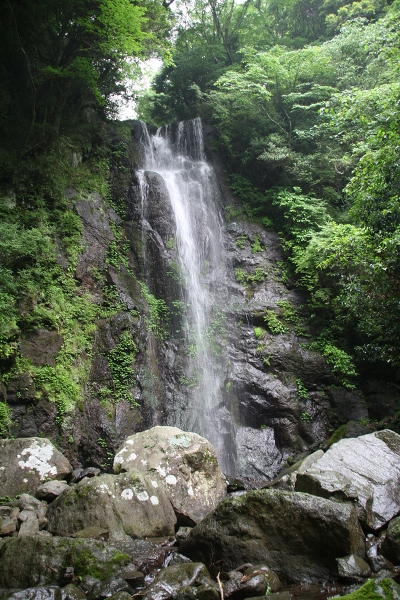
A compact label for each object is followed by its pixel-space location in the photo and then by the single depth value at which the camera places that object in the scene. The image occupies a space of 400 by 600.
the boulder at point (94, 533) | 4.86
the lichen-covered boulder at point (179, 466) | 6.30
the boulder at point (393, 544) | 3.96
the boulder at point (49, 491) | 6.01
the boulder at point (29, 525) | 4.88
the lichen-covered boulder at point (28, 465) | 6.08
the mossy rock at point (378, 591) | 2.81
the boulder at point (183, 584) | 3.49
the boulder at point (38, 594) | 3.42
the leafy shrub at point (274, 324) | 12.07
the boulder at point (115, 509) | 5.21
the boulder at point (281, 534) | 3.94
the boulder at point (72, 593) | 3.48
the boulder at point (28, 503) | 5.48
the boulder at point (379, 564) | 3.84
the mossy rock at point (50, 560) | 3.77
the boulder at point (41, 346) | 8.21
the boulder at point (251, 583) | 3.51
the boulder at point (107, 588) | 3.58
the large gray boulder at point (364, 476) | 4.79
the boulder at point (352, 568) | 3.68
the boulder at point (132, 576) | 3.92
